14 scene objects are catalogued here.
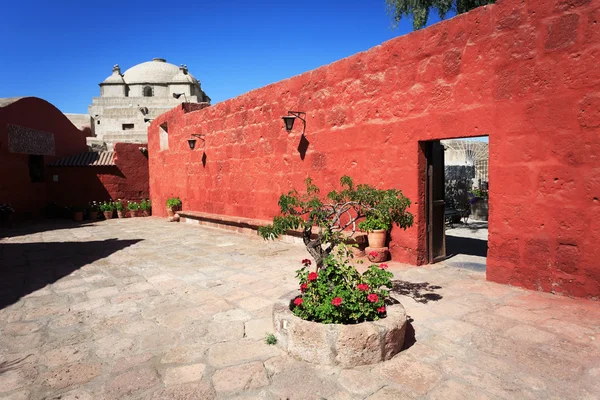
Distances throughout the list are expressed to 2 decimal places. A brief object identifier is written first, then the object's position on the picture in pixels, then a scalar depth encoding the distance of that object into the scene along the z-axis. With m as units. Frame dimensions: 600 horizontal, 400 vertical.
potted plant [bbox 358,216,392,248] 5.40
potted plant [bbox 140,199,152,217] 14.21
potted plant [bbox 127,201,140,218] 14.00
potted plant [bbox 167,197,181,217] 11.71
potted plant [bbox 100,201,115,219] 13.65
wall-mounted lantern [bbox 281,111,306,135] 6.85
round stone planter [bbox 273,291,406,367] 2.45
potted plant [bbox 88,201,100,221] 13.52
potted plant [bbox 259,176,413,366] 2.46
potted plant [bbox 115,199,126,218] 13.87
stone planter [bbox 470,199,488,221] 11.43
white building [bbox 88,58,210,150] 26.23
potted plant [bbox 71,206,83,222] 13.12
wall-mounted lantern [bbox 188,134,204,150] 10.41
